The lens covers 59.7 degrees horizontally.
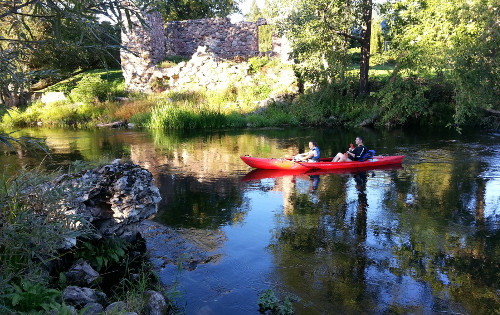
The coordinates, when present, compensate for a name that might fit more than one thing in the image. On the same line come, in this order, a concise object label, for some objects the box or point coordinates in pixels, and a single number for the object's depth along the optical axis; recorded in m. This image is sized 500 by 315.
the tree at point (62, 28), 3.44
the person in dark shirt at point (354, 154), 11.27
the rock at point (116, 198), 5.70
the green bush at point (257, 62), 23.88
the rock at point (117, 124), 21.15
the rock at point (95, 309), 4.04
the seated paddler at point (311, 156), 11.07
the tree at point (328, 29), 17.53
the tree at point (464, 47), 14.05
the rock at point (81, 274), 5.01
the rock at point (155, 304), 4.33
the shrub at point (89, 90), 23.12
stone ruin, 24.12
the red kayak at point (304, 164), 11.06
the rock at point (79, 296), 4.23
